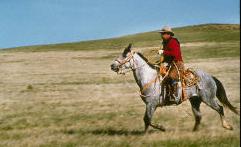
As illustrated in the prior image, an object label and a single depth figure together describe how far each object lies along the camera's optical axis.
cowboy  16.66
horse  16.81
